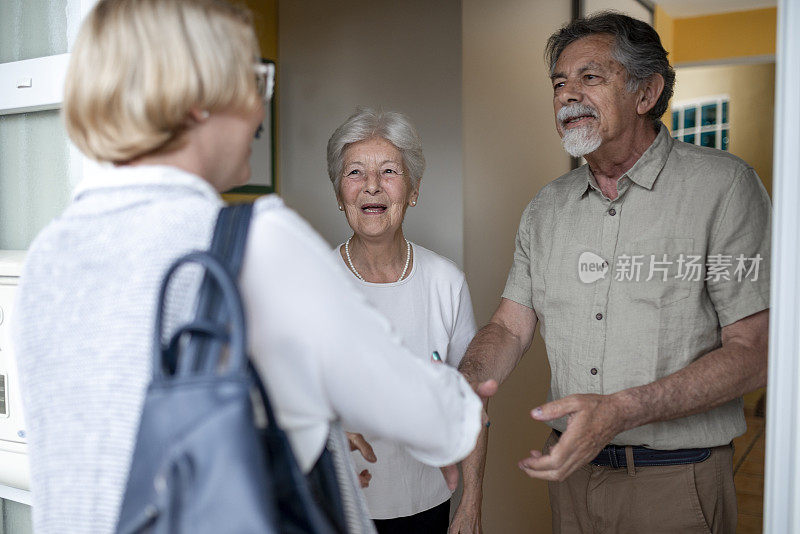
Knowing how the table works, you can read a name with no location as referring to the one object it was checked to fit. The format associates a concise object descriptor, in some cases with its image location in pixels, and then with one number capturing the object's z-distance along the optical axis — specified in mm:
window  6918
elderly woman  2189
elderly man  1818
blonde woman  783
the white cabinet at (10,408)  1579
